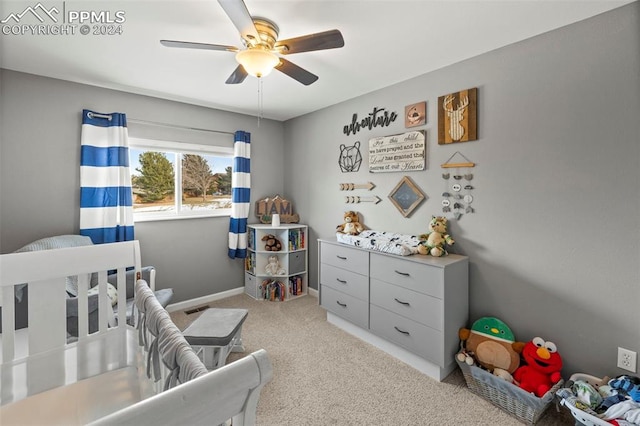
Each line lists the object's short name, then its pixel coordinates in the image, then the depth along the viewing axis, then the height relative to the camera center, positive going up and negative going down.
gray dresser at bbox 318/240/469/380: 2.04 -0.75
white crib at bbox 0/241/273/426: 1.09 -0.69
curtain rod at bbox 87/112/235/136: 2.68 +0.96
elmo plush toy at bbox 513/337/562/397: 1.74 -1.01
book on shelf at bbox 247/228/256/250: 3.62 -0.36
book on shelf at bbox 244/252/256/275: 3.63 -0.69
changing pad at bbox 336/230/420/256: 2.33 -0.27
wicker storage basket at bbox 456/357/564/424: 1.62 -1.14
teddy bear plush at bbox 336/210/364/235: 3.04 -0.15
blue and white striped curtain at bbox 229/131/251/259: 3.59 +0.23
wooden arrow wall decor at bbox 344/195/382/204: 2.98 +0.13
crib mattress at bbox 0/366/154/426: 1.03 -0.76
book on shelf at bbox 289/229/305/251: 3.66 -0.38
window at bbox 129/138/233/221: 3.10 +0.38
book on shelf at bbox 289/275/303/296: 3.68 -0.99
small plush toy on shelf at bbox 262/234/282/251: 3.61 -0.42
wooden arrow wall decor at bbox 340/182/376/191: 3.02 +0.28
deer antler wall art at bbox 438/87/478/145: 2.20 +0.77
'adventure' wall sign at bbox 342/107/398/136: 2.81 +0.96
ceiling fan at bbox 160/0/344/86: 1.50 +0.97
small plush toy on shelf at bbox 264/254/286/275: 3.61 -0.74
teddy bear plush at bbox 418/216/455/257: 2.27 -0.24
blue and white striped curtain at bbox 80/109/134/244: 2.65 +0.30
